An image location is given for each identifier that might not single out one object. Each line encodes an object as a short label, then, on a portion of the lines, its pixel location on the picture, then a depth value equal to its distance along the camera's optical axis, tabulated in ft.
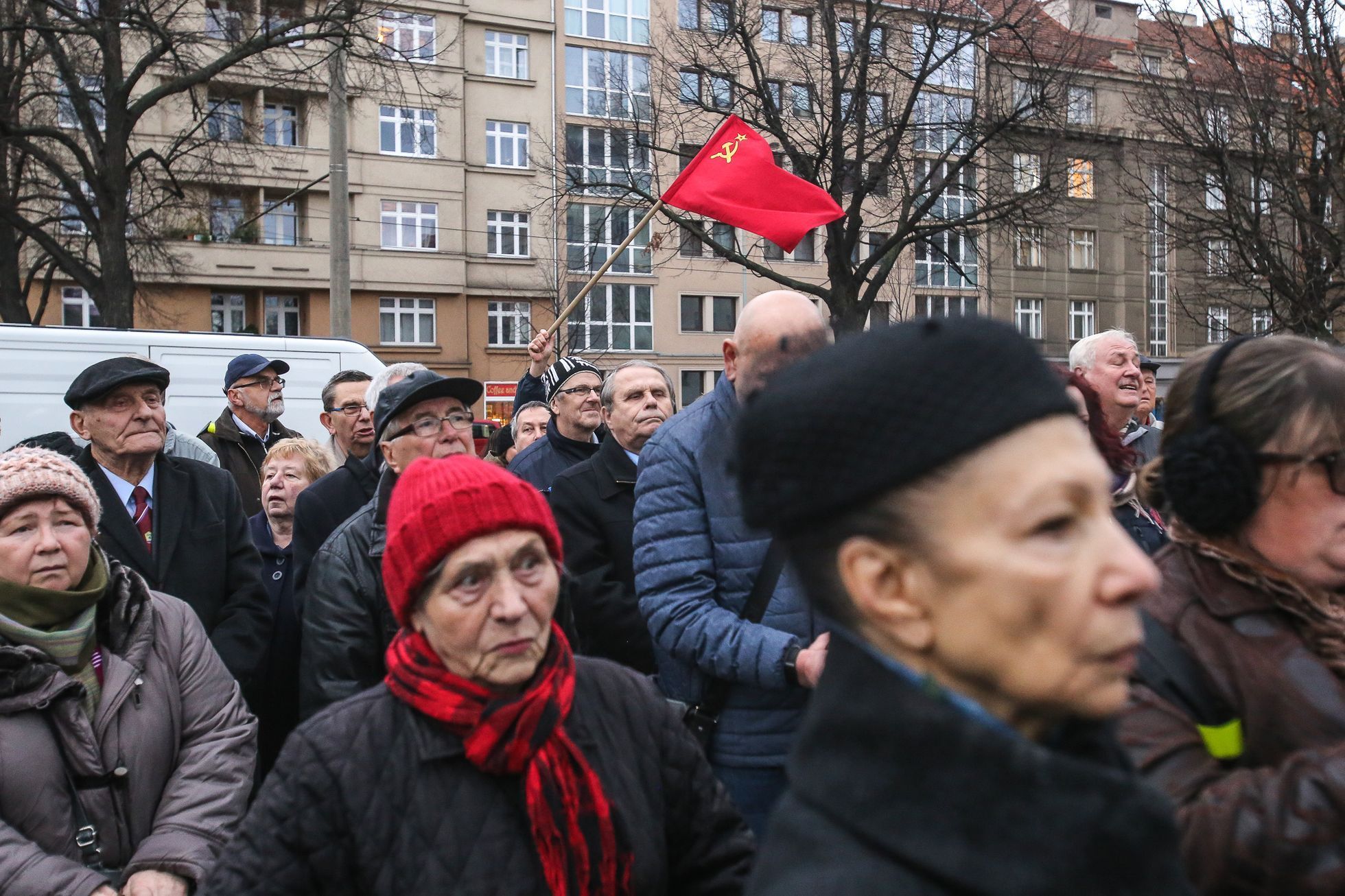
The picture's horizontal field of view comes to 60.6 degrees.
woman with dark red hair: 11.20
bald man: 9.82
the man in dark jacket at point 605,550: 12.93
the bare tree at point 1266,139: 44.45
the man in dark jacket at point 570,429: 19.08
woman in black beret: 3.43
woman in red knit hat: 6.70
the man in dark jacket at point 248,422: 22.98
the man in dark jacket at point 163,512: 13.71
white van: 34.78
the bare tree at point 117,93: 51.55
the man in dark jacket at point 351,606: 10.66
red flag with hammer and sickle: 23.58
